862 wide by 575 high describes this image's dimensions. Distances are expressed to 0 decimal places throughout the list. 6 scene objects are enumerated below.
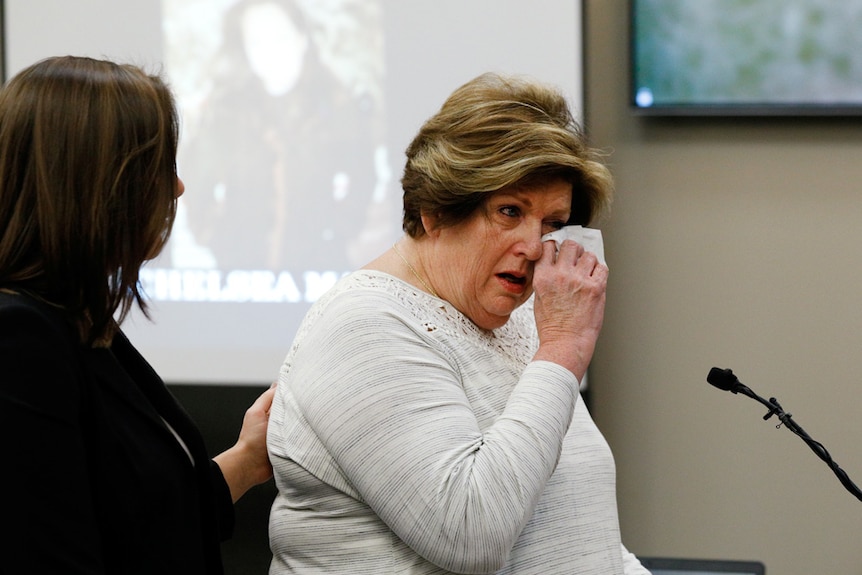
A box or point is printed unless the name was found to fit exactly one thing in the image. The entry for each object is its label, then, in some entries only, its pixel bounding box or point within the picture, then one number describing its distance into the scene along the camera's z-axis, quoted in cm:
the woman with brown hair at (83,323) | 384
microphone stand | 413
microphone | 414
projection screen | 511
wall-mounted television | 492
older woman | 397
